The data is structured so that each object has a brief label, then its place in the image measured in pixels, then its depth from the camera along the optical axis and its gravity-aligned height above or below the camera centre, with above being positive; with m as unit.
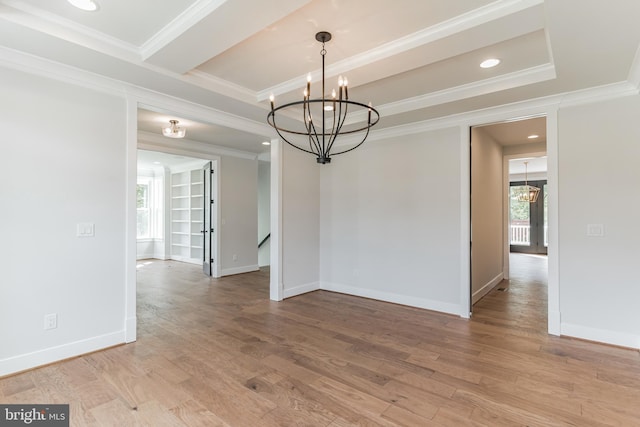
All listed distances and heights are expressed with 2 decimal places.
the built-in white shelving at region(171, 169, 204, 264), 8.13 +0.01
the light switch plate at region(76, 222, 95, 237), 2.95 -0.13
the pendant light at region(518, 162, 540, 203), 9.27 +0.62
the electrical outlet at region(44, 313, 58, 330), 2.78 -0.91
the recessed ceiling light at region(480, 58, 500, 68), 2.91 +1.39
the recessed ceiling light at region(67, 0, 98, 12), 2.13 +1.41
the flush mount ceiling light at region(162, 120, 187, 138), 4.71 +1.24
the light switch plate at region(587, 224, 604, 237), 3.30 -0.16
